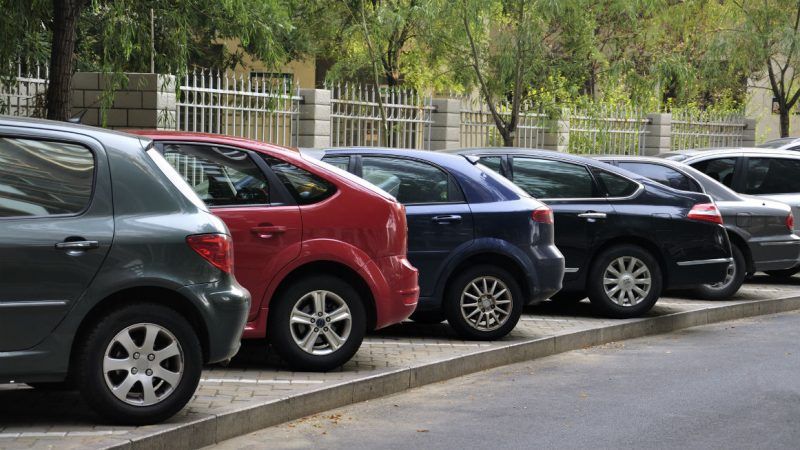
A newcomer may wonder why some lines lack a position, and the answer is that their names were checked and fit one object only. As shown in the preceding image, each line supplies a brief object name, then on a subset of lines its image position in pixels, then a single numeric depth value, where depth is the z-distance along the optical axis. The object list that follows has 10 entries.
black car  12.32
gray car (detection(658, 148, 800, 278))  15.93
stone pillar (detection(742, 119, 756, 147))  29.98
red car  8.73
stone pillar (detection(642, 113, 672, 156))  26.47
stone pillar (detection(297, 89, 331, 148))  18.34
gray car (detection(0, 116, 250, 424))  6.66
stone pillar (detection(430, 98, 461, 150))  20.78
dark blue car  10.55
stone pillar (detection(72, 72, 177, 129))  15.59
